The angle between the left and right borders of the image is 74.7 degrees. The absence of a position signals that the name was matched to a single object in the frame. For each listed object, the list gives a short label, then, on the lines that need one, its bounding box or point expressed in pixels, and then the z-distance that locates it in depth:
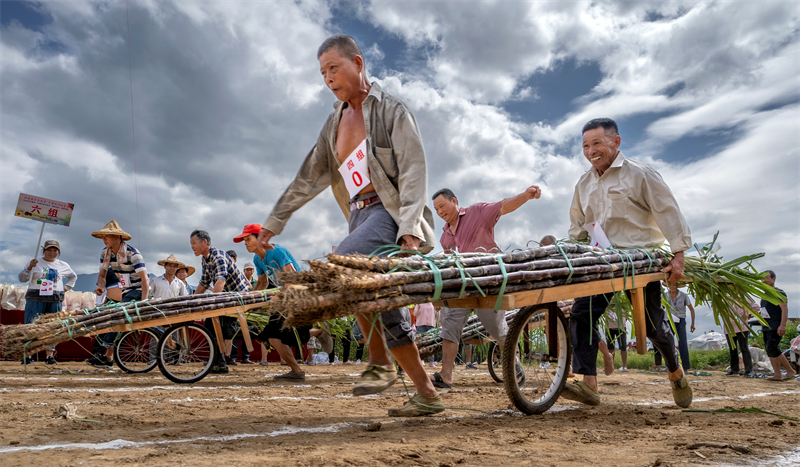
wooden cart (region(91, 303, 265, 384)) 5.59
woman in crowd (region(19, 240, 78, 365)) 8.19
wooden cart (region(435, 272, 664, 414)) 3.10
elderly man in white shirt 3.76
